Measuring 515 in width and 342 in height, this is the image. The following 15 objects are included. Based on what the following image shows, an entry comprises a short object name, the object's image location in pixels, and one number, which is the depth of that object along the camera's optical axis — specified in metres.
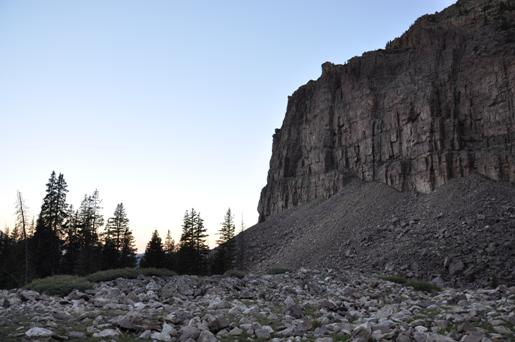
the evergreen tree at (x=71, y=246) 58.84
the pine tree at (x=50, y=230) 55.06
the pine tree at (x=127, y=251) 65.44
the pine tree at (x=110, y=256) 60.59
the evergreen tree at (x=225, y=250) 65.47
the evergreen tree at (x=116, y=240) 62.28
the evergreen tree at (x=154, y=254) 59.22
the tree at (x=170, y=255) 62.24
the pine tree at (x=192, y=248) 62.06
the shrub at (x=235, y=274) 34.97
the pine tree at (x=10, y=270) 48.44
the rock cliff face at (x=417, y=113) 68.31
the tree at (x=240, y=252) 71.62
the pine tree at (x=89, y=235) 54.09
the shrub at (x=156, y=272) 32.00
